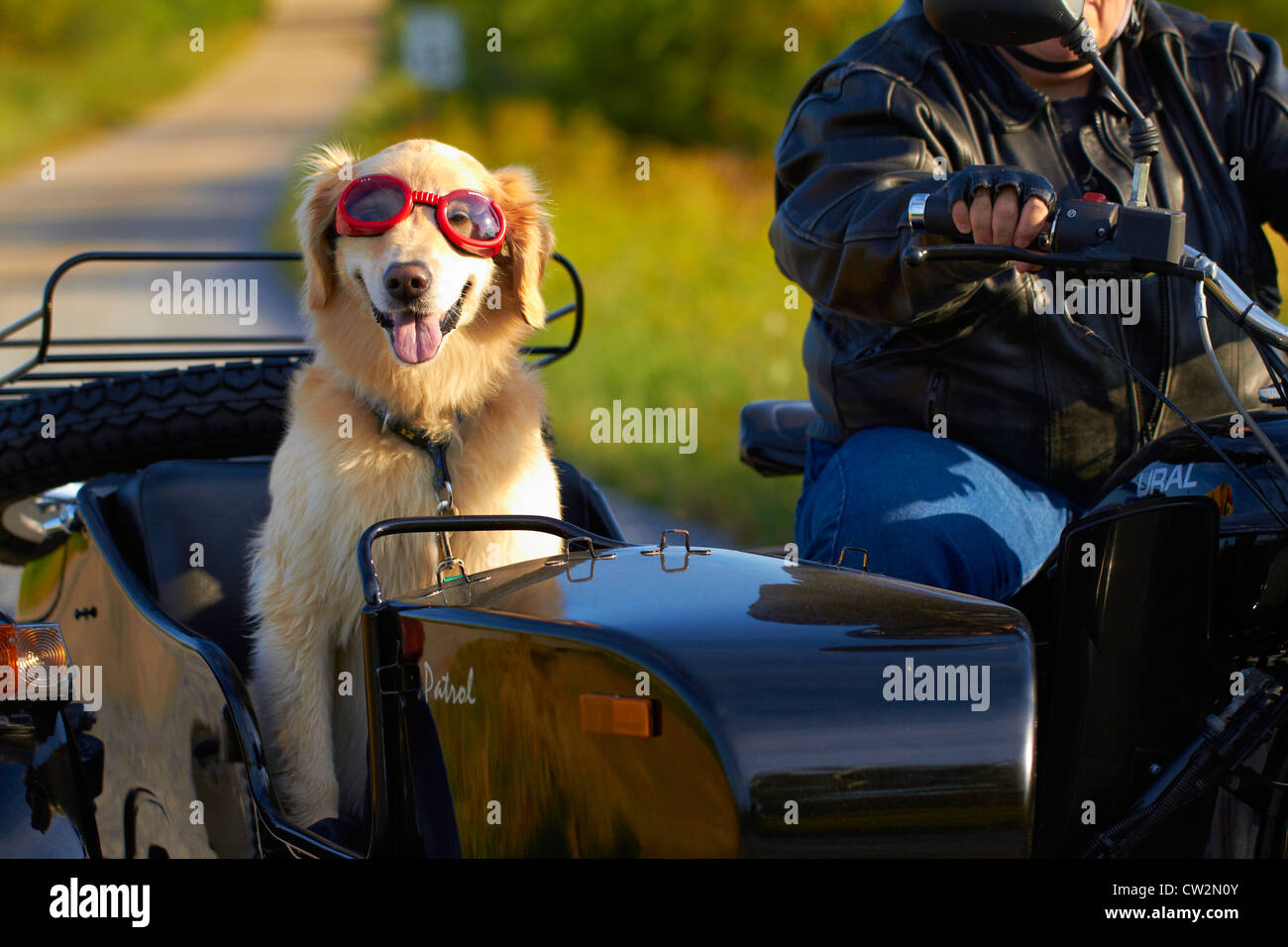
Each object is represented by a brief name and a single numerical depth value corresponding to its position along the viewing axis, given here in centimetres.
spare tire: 339
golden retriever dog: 278
